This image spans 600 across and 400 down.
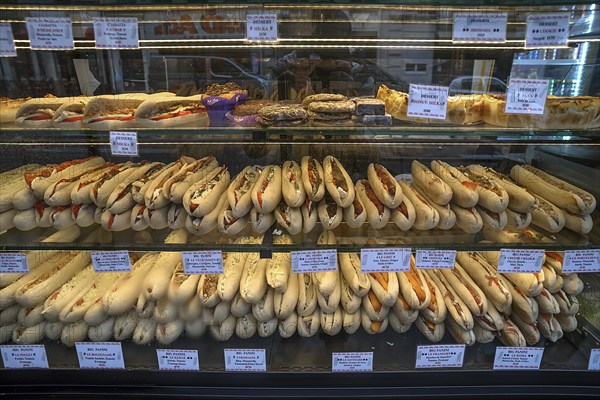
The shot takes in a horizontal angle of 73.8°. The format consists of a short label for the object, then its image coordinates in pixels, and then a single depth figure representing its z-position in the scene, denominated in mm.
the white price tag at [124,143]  1503
